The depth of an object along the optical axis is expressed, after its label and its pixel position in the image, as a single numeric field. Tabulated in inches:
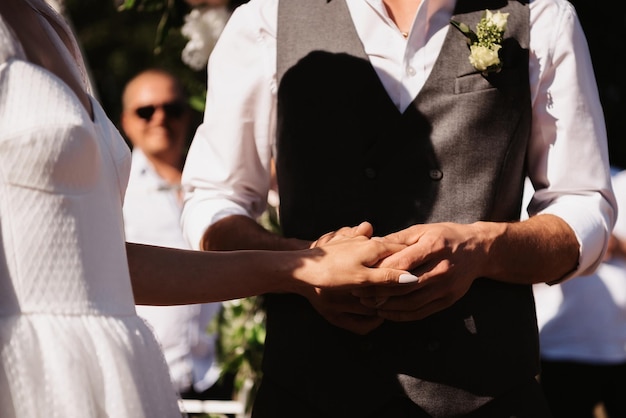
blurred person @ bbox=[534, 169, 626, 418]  201.0
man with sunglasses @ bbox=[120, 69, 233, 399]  226.7
